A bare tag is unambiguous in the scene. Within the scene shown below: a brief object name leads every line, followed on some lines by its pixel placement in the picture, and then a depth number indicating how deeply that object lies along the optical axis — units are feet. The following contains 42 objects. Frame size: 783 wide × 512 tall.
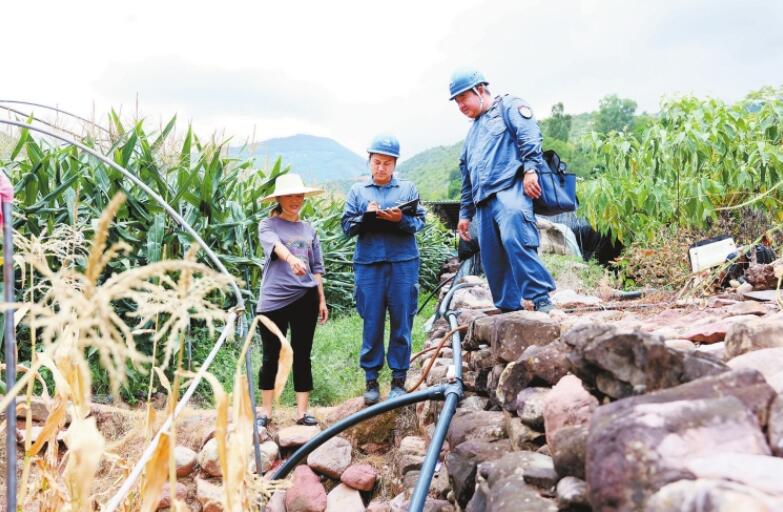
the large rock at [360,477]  10.79
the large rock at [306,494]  10.55
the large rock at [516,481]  4.40
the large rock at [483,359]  9.00
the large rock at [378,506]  9.99
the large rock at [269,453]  11.18
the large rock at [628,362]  4.10
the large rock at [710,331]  6.36
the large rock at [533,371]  6.64
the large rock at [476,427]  7.43
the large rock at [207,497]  10.56
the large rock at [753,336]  4.91
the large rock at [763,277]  11.43
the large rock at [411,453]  9.91
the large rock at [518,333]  7.73
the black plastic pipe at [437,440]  5.84
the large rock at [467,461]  6.81
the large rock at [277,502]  10.34
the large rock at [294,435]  11.38
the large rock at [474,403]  8.87
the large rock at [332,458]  11.10
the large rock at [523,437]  6.02
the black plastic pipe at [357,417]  8.30
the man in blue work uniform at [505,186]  9.90
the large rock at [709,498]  2.50
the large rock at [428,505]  7.38
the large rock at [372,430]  11.73
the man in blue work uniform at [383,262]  11.43
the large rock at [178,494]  10.43
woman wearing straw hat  11.47
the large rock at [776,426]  3.12
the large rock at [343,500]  10.47
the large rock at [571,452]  4.17
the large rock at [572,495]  3.93
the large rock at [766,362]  4.10
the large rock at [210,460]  11.25
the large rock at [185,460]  11.35
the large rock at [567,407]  5.04
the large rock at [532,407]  6.01
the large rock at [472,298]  16.57
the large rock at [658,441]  3.02
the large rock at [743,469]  2.72
